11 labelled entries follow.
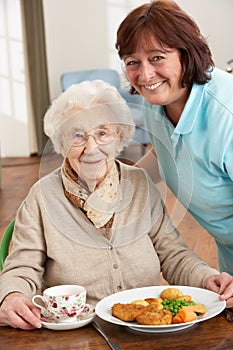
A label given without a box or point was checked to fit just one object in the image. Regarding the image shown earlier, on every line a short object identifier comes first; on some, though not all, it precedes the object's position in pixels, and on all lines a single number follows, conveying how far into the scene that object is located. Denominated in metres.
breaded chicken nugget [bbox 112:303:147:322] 1.98
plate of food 1.95
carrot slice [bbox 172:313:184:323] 1.95
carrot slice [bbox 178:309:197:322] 1.95
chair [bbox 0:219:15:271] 2.55
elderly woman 2.23
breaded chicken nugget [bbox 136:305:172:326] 1.95
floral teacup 2.02
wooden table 1.90
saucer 2.00
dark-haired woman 2.27
